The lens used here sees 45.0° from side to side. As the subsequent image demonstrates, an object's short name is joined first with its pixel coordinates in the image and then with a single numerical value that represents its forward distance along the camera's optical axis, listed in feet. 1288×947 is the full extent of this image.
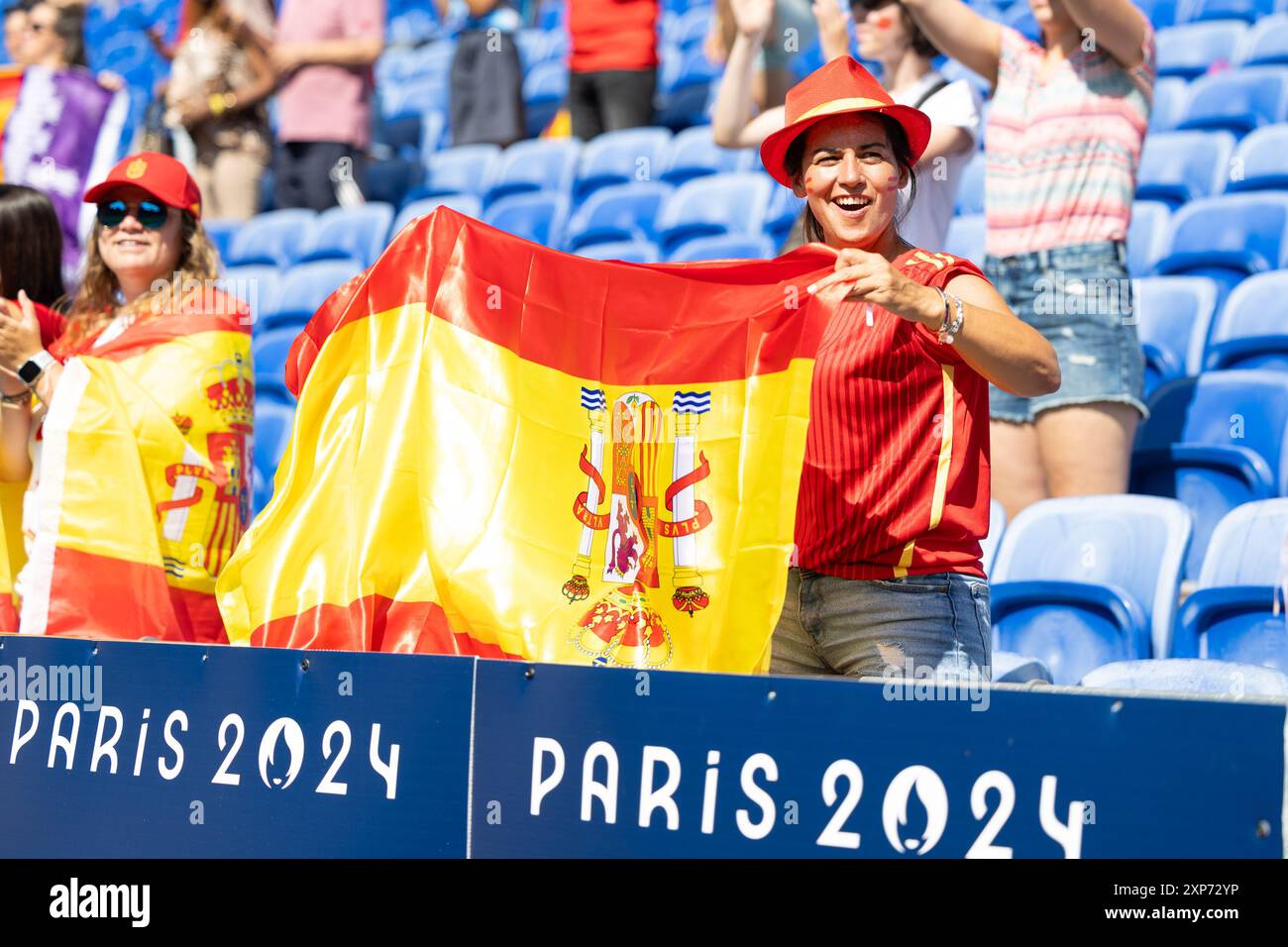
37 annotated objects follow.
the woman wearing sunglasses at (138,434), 11.35
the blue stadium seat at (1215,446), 15.29
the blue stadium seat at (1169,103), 24.16
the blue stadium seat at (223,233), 28.09
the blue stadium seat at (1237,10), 27.35
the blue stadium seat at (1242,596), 12.59
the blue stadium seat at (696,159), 26.22
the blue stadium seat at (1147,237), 19.88
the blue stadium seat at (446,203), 25.25
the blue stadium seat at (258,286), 25.27
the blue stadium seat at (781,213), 22.62
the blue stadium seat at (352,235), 25.27
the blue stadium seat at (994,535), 14.38
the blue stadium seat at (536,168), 26.78
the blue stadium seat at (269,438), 20.39
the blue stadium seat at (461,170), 27.91
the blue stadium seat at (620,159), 26.27
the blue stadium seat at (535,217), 25.03
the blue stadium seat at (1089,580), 13.07
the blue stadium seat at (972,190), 22.50
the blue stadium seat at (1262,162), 20.51
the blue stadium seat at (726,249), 20.72
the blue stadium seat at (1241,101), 22.80
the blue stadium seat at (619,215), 24.82
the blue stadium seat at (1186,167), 21.44
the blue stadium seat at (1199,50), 25.63
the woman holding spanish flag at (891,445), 8.38
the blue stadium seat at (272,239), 26.71
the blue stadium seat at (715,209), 23.41
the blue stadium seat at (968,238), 19.69
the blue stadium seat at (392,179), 29.84
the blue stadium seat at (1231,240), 18.88
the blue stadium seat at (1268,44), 24.12
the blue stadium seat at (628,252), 22.75
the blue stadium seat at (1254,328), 16.74
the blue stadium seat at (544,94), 32.45
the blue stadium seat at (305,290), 24.09
